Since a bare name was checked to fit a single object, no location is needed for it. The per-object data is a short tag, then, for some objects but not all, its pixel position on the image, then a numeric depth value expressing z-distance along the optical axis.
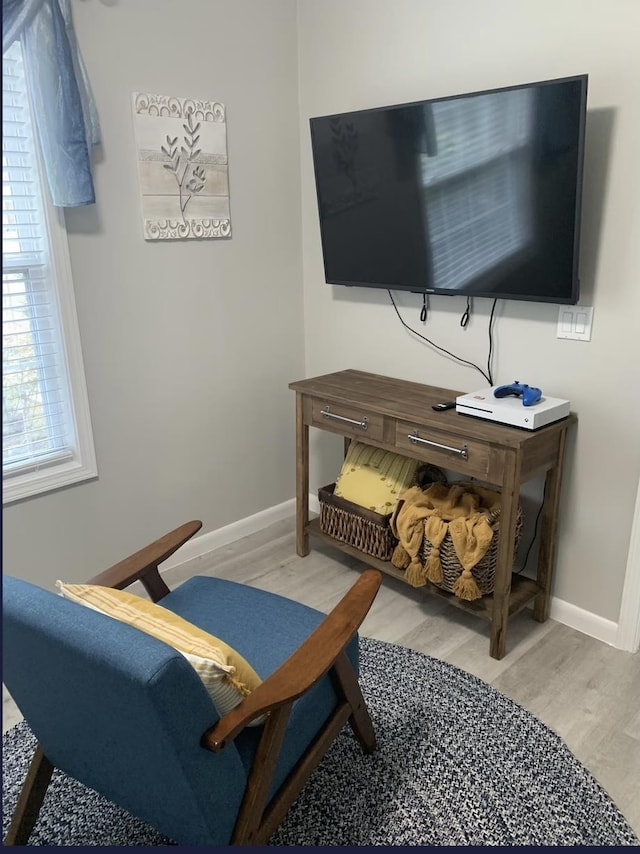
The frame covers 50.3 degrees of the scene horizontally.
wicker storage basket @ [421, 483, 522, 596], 2.33
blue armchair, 1.16
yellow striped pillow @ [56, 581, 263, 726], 1.27
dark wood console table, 2.17
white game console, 2.17
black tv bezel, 1.96
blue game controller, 2.21
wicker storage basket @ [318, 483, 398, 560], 2.64
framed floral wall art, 2.52
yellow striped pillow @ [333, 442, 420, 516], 2.67
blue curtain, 2.12
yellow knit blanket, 2.30
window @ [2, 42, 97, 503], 2.21
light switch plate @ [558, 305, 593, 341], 2.25
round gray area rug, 1.68
